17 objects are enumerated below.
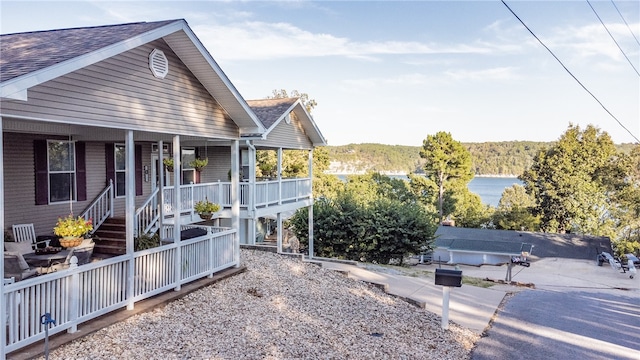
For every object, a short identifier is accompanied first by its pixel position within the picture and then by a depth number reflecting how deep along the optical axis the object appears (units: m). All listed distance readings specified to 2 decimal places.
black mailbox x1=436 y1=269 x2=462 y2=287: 8.85
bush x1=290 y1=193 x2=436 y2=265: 20.53
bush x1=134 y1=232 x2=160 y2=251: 9.40
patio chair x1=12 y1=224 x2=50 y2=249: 9.05
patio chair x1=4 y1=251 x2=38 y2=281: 7.16
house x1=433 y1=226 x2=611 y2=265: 31.61
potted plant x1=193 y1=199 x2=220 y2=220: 11.20
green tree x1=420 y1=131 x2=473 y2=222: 47.84
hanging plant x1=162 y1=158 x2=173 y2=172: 11.60
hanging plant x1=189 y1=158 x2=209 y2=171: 11.89
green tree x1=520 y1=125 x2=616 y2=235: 42.31
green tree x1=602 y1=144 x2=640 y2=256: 39.81
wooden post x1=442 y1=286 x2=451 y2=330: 8.85
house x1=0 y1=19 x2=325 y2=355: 5.78
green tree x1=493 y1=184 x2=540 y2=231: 42.28
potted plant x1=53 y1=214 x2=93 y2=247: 6.72
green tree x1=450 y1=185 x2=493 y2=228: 46.07
